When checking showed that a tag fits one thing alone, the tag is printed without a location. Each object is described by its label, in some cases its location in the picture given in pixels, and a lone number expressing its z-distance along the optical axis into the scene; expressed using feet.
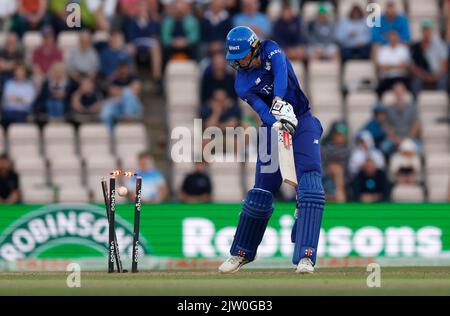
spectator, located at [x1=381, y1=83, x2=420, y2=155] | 66.74
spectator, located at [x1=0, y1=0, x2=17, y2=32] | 73.10
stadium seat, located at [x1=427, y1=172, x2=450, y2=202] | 65.57
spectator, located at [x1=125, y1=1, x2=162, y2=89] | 70.54
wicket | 43.19
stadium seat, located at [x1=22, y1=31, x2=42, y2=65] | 71.05
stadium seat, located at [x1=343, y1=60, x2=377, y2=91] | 68.95
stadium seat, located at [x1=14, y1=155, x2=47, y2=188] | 64.44
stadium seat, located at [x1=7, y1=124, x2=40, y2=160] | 65.98
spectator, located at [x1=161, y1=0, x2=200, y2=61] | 70.49
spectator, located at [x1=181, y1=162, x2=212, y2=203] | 63.72
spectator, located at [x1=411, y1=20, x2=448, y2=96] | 69.72
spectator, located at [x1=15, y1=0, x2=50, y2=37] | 72.33
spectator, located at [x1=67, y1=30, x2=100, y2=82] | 69.31
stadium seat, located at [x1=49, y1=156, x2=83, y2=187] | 64.80
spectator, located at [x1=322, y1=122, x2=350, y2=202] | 63.67
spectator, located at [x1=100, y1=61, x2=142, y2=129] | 67.51
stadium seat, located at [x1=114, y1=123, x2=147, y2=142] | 66.74
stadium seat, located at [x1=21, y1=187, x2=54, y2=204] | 63.62
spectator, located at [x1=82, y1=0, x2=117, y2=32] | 71.92
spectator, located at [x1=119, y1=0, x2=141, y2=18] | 71.87
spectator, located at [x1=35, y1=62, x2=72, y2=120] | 67.67
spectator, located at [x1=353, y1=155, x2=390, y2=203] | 63.57
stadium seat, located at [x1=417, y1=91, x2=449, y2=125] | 68.13
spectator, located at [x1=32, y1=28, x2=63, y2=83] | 69.72
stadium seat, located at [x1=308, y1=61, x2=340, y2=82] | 68.44
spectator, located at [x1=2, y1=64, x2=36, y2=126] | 67.67
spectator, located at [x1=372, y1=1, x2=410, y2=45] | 70.08
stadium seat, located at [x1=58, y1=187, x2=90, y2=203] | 62.85
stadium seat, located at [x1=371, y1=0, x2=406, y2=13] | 71.56
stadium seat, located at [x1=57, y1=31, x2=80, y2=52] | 71.05
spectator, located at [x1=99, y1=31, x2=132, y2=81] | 68.95
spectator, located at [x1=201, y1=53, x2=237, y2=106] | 67.41
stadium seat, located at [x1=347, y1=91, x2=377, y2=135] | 67.41
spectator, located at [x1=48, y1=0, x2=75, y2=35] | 72.23
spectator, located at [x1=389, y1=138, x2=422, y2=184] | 64.80
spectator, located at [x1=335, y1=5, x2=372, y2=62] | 69.97
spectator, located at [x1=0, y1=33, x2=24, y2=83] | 69.10
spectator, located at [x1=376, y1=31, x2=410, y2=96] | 69.00
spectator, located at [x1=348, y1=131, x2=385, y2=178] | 64.28
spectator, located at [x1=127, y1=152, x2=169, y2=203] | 63.46
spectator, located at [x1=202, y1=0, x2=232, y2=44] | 70.23
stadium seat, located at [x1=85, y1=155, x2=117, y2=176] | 64.80
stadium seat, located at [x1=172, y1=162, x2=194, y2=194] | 64.59
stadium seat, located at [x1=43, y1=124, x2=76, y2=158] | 66.33
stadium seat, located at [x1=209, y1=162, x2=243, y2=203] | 65.00
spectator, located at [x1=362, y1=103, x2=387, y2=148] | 66.08
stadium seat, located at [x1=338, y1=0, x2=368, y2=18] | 71.43
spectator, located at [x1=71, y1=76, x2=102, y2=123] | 67.67
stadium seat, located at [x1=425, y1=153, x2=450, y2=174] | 65.41
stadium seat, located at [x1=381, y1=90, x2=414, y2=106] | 67.26
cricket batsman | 41.24
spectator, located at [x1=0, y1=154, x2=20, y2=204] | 63.57
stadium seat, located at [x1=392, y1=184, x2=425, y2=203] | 64.54
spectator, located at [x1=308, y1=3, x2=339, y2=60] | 69.77
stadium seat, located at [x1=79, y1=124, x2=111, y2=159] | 66.44
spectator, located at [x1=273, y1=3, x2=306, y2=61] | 69.67
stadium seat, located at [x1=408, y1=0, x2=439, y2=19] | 72.54
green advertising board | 58.49
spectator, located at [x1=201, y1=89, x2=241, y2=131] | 65.87
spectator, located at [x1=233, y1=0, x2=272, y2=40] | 70.23
